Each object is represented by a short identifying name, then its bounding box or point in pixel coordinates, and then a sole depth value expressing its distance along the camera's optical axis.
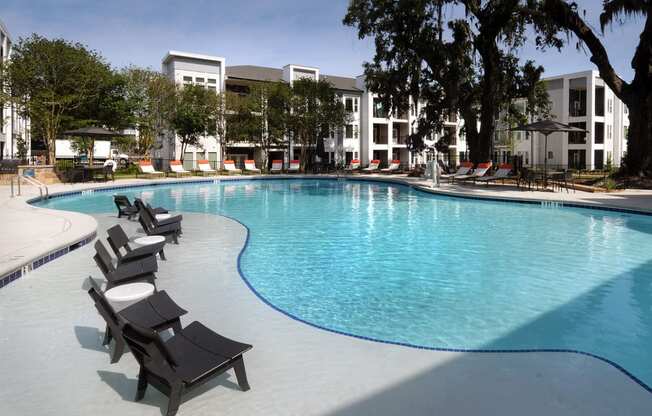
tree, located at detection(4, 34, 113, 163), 26.61
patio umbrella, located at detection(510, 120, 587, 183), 20.77
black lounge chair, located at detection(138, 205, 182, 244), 9.50
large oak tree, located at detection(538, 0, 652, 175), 20.83
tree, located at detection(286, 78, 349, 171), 38.84
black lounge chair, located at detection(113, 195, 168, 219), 12.85
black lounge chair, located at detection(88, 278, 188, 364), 4.05
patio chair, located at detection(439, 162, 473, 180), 25.88
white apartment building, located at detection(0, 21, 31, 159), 42.62
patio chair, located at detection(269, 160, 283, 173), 37.56
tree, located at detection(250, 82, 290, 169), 39.19
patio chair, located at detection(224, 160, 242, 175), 35.99
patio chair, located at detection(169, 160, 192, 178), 31.70
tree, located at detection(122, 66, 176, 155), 36.47
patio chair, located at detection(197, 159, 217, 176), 34.23
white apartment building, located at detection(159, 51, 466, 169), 46.12
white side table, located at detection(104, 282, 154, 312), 5.34
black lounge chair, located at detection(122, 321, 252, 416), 3.36
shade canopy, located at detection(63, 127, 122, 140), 23.81
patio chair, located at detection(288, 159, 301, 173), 37.72
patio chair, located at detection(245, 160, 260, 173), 37.03
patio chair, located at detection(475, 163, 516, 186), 22.52
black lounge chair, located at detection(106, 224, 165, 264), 6.91
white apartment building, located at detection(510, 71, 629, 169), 50.44
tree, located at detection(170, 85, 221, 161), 37.28
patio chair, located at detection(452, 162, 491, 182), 23.77
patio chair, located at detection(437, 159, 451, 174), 34.71
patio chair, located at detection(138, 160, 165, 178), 30.80
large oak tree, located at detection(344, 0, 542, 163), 26.28
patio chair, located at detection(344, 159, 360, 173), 38.70
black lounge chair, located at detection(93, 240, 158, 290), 5.90
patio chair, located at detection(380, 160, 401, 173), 35.63
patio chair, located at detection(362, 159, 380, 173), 37.53
